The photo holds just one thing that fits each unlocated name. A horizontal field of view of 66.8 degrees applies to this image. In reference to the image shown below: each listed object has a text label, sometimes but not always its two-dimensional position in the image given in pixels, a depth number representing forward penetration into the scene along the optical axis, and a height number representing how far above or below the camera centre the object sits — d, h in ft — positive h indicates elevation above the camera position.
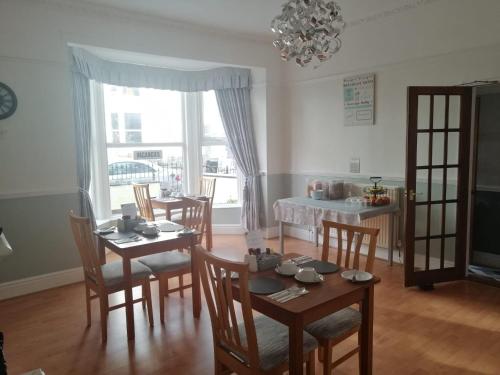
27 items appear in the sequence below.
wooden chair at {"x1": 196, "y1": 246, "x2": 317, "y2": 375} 5.58 -2.98
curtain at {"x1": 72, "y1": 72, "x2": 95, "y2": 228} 13.57 +0.75
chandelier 6.66 +2.23
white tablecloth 12.67 -2.04
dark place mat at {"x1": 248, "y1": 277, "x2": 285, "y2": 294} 6.20 -2.21
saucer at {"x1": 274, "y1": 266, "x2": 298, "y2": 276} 6.84 -2.16
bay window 17.17 +0.54
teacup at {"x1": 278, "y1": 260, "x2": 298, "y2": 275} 6.88 -2.10
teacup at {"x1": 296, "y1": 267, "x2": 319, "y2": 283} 6.56 -2.12
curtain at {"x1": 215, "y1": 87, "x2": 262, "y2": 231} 18.24 +0.59
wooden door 11.53 -1.03
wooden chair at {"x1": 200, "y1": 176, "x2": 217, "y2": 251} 16.22 -1.83
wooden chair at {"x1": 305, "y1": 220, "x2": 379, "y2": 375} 6.60 -3.08
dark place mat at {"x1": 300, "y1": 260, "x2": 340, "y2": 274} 7.14 -2.19
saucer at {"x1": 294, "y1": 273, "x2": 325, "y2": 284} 6.53 -2.19
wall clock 11.49 +1.71
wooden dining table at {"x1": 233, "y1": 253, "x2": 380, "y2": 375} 5.61 -2.40
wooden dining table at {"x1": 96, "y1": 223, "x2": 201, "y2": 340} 9.11 -2.35
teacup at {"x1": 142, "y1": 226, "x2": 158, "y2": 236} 10.03 -2.00
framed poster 14.64 +2.10
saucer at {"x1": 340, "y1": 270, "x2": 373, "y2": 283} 6.58 -2.18
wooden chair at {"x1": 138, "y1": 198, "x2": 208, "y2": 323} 10.09 -3.00
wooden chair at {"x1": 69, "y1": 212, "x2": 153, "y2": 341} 8.97 -2.95
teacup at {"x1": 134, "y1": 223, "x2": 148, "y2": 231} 10.48 -1.96
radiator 13.87 -2.66
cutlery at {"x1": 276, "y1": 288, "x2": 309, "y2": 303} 5.89 -2.25
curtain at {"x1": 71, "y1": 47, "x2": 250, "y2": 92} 14.49 +3.51
